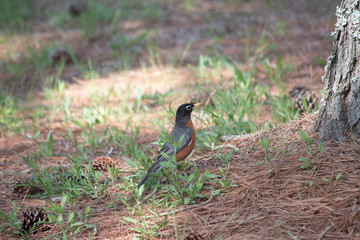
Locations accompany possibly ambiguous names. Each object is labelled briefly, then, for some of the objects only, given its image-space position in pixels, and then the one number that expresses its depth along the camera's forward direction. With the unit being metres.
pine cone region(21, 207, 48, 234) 5.67
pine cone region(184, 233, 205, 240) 4.75
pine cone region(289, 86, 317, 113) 8.84
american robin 6.14
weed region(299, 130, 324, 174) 5.57
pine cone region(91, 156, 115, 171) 7.37
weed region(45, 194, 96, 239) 5.30
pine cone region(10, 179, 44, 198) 6.85
